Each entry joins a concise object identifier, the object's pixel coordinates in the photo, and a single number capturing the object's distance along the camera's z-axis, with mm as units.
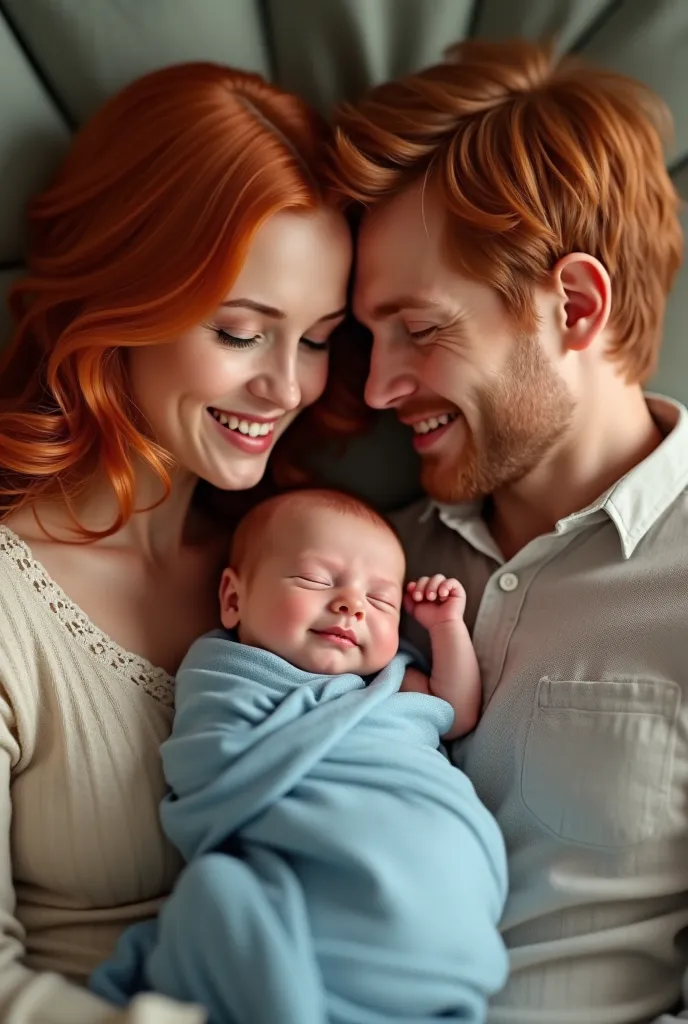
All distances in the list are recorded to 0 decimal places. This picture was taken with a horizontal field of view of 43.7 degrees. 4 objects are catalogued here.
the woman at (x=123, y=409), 1146
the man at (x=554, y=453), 1115
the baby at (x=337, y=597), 1200
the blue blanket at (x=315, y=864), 929
